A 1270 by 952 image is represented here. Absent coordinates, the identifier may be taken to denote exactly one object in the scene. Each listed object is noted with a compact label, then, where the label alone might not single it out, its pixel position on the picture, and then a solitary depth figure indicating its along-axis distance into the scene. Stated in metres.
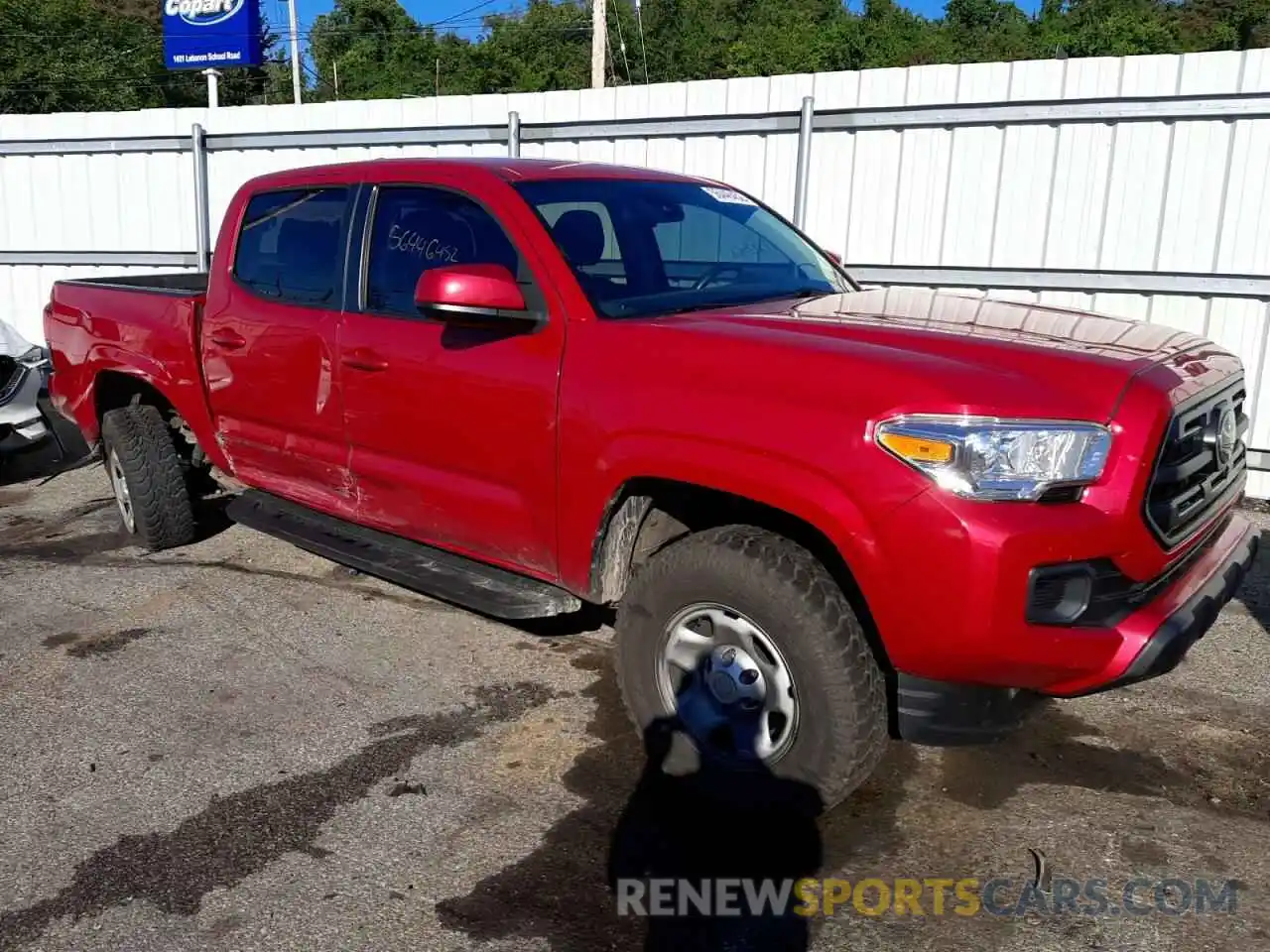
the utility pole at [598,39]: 24.09
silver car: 7.16
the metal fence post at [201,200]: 10.74
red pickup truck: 2.70
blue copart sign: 20.52
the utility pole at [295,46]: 40.07
